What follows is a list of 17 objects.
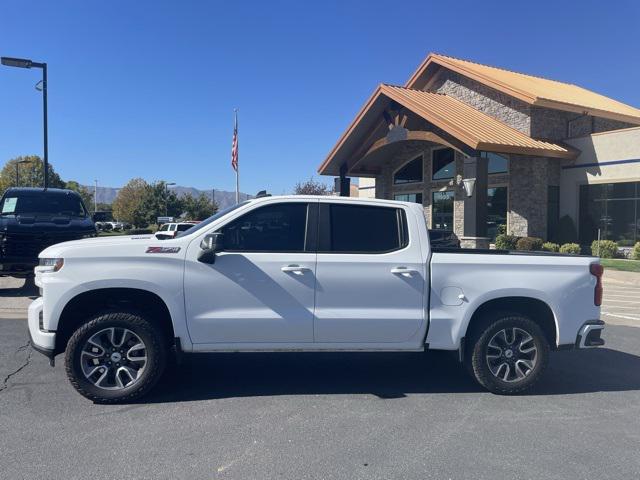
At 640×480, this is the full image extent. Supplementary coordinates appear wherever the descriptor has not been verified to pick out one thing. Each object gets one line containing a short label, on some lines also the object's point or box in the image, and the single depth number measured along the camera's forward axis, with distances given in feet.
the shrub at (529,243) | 62.34
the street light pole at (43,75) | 52.70
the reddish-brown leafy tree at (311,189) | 142.51
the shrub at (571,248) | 58.13
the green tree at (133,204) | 185.47
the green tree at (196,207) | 185.78
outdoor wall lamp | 56.33
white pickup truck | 15.35
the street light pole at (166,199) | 182.39
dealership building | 58.85
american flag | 82.89
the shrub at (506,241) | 64.43
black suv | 32.43
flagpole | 83.15
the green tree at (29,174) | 216.95
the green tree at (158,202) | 182.39
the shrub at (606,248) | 61.16
